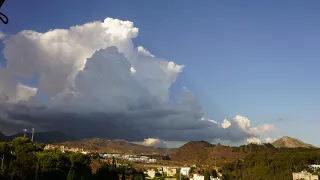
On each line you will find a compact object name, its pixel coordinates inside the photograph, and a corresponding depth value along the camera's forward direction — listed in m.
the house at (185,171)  148.21
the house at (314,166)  113.69
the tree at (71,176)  61.72
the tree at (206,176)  94.12
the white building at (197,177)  116.81
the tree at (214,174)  135.23
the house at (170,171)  148.38
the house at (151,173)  136.12
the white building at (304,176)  101.71
